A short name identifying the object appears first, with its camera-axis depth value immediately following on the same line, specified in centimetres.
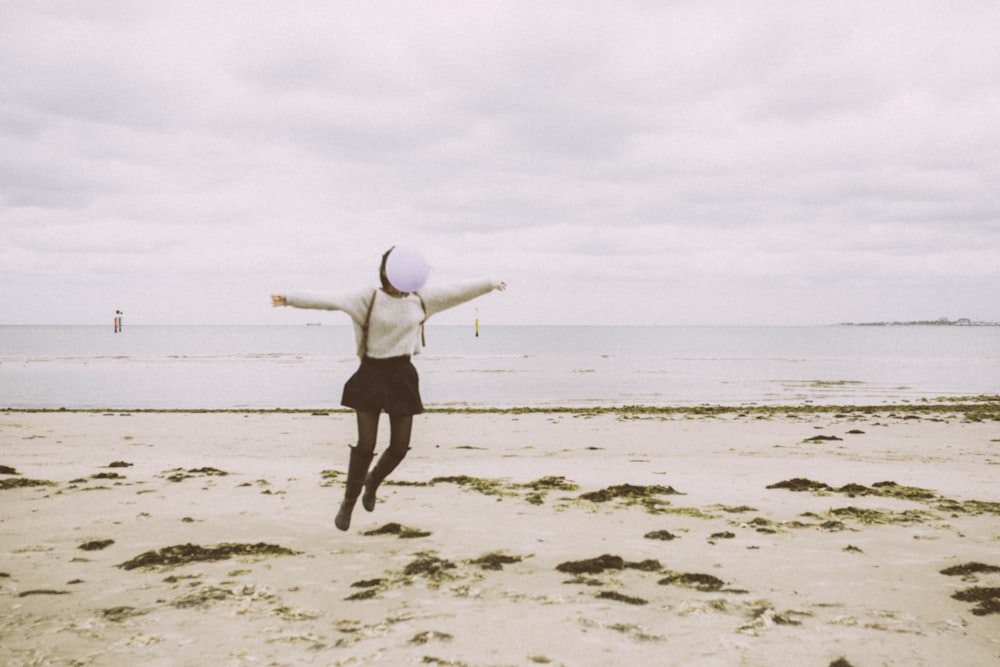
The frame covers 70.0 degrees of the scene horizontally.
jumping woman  525
